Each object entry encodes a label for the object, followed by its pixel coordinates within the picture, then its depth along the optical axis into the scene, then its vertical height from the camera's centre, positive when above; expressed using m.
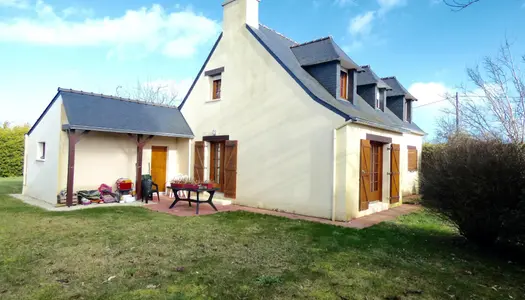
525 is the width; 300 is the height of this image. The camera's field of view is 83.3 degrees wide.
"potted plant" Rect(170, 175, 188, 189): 8.66 -0.73
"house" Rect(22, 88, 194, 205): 9.37 +0.50
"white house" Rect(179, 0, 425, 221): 8.08 +1.10
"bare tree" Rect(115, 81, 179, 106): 31.62 +7.18
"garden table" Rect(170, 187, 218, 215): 8.32 -0.91
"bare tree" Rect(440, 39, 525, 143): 13.44 +3.35
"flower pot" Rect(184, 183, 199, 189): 8.36 -0.76
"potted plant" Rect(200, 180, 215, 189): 8.52 -0.74
